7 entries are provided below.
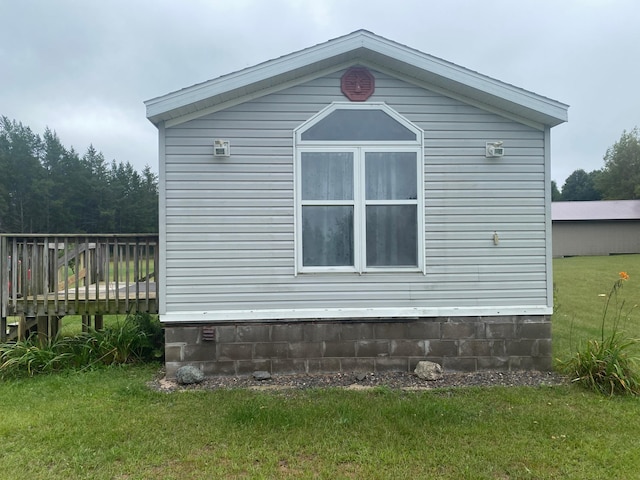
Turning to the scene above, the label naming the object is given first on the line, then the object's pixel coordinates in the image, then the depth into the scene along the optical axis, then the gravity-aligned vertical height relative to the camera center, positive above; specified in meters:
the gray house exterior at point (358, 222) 4.74 +0.24
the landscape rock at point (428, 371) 4.64 -1.41
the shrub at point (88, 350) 4.91 -1.30
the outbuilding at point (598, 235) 25.41 +0.46
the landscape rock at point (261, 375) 4.69 -1.45
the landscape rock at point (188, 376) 4.54 -1.41
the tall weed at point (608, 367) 4.18 -1.28
